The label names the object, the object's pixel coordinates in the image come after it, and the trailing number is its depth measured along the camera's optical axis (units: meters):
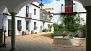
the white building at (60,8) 9.62
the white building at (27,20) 10.23
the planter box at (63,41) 5.95
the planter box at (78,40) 6.82
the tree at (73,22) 8.98
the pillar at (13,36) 4.45
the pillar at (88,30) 3.19
